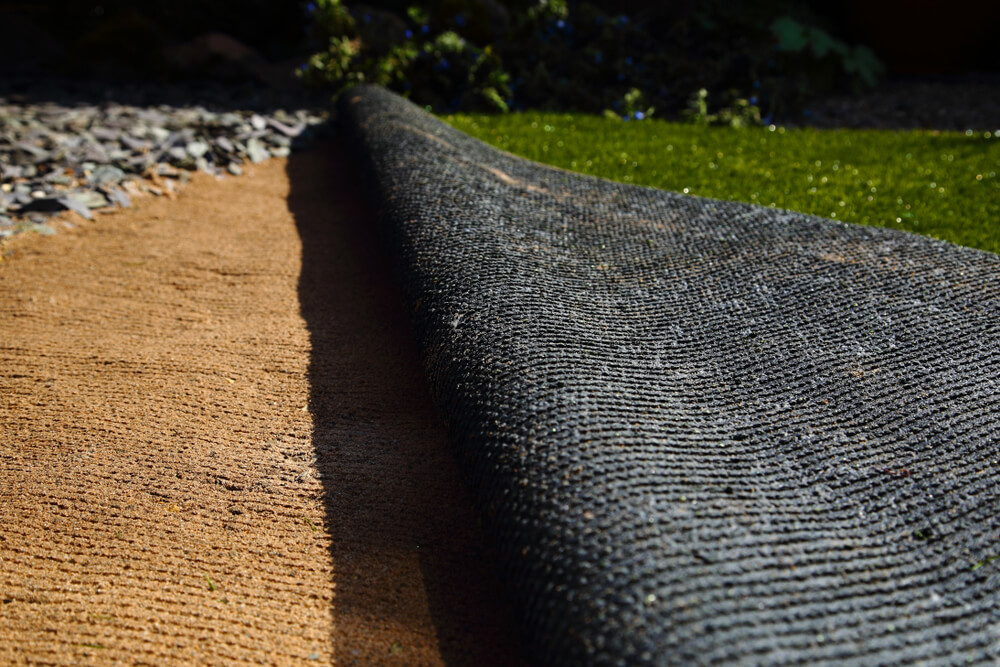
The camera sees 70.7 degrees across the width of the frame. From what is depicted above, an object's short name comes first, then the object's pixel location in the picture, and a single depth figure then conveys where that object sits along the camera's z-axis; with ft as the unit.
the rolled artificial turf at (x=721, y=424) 3.53
